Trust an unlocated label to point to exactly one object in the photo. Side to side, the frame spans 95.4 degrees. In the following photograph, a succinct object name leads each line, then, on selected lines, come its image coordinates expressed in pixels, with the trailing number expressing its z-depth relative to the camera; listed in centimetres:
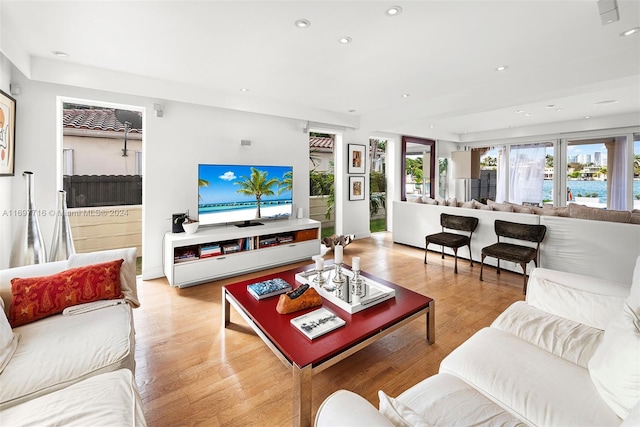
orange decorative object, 205
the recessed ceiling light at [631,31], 229
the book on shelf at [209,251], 358
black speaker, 373
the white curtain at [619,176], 566
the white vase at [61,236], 302
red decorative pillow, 177
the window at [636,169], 551
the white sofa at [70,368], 113
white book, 179
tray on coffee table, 213
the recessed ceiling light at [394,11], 201
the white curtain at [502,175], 754
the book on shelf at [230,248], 378
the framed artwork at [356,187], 593
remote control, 211
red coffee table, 152
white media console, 345
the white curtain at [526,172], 688
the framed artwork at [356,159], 580
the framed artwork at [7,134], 257
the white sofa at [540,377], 102
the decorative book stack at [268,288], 231
